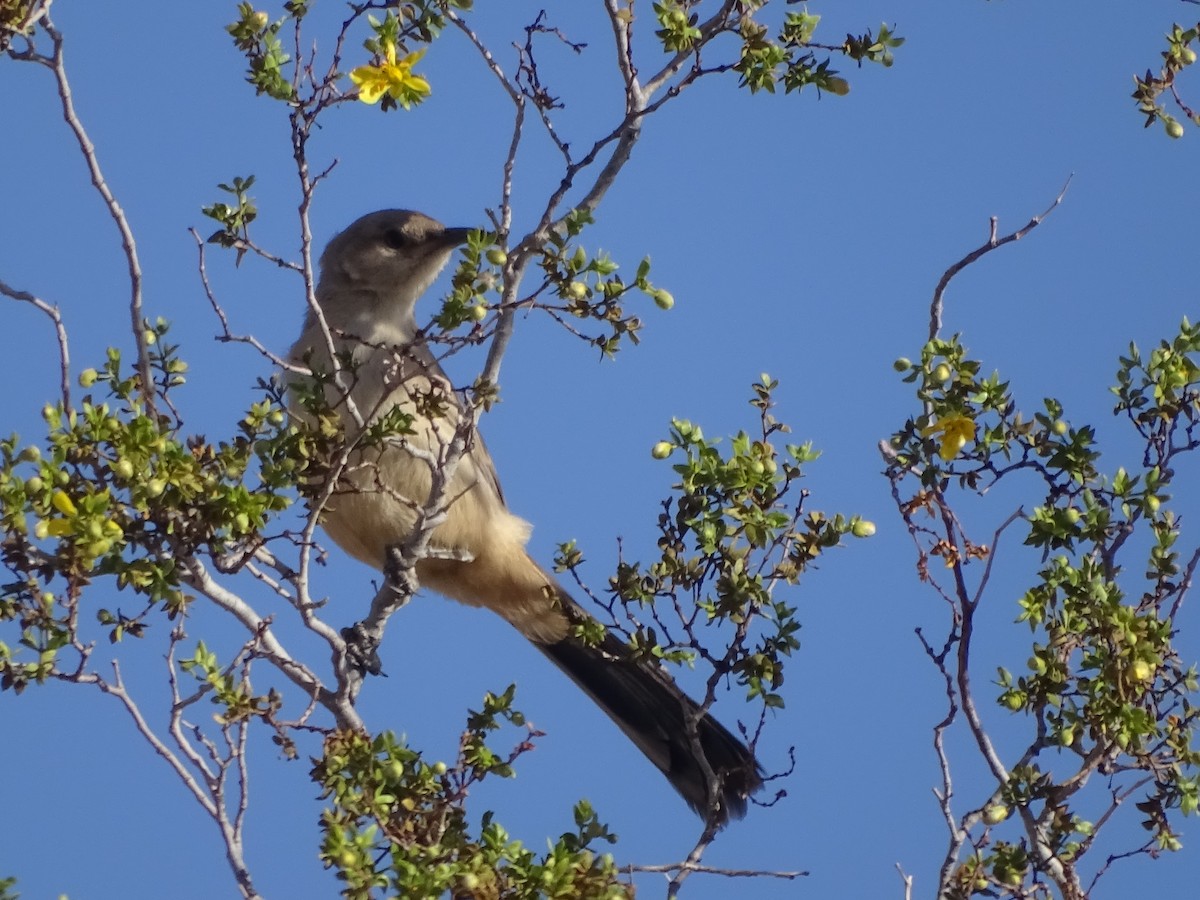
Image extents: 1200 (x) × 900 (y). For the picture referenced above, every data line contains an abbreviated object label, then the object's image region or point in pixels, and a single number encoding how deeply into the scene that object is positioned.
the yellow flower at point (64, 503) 6.60
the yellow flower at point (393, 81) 7.57
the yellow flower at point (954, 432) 7.64
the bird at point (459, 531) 11.02
